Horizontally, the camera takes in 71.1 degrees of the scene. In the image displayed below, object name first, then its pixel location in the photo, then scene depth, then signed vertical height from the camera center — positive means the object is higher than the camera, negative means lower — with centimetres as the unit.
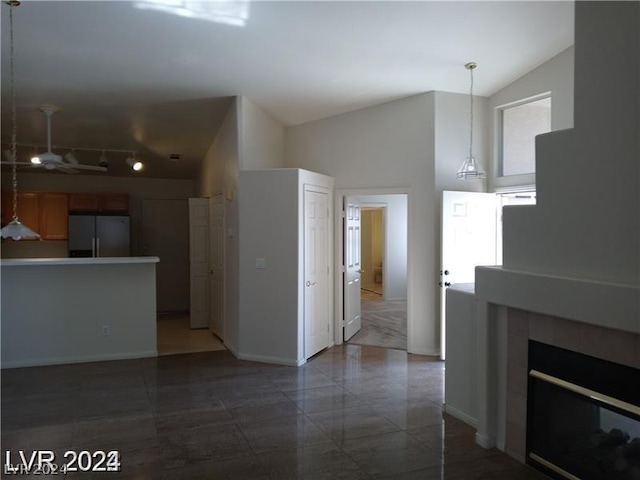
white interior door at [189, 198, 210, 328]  697 -46
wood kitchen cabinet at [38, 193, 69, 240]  771 +22
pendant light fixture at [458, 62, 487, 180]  478 +62
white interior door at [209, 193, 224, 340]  611 -53
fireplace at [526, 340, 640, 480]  233 -108
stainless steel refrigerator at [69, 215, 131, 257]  773 -13
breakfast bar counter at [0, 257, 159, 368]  494 -93
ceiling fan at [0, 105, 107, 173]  451 +71
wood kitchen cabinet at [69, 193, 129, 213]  786 +47
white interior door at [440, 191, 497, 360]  530 -10
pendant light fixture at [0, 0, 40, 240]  384 +0
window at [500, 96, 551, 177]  520 +117
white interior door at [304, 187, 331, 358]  525 -52
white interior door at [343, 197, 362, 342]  604 -54
